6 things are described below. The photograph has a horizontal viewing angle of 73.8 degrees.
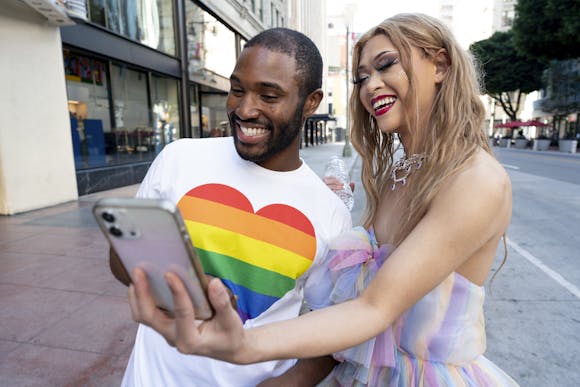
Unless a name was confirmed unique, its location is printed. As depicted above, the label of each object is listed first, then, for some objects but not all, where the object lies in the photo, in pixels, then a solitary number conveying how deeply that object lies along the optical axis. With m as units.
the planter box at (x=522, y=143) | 39.66
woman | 0.84
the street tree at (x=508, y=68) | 37.97
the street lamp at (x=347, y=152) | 24.27
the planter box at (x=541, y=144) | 34.81
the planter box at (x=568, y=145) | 28.79
